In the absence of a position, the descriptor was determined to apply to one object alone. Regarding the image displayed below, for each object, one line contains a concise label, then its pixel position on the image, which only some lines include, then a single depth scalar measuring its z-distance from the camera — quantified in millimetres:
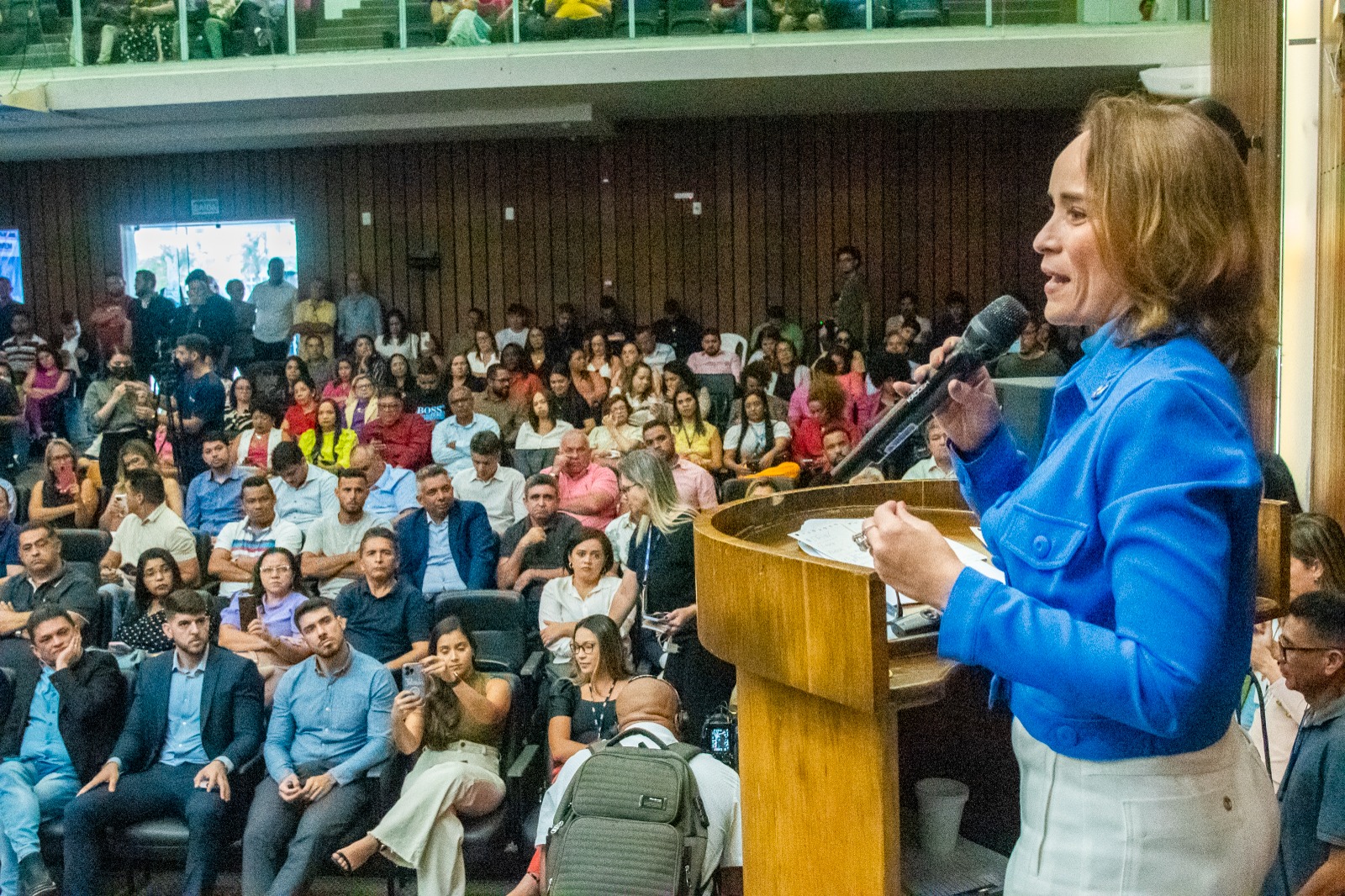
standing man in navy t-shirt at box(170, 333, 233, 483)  7281
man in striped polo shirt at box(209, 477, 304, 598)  5457
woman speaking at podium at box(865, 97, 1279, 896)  859
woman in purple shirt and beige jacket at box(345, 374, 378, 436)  7539
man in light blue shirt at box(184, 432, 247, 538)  6207
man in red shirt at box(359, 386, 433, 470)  6996
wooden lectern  1127
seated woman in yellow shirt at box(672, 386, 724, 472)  6621
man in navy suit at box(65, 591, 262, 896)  3867
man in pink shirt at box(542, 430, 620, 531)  5730
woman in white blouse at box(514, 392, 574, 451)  6871
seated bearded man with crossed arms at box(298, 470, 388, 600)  5320
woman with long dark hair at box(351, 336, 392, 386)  8562
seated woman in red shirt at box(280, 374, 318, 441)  7340
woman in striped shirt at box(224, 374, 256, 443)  7637
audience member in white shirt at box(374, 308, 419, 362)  10242
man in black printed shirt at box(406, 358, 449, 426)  7816
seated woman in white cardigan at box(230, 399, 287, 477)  6887
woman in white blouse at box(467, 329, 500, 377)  9219
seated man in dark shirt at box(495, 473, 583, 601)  5074
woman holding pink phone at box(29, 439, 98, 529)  6473
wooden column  4414
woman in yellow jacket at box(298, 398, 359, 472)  6992
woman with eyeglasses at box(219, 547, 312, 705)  4586
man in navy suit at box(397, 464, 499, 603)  5277
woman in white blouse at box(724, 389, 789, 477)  6688
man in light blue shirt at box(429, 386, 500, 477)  6969
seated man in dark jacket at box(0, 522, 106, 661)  4934
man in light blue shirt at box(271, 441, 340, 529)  5934
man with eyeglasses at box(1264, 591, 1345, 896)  2064
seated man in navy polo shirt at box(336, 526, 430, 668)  4465
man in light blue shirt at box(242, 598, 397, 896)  3730
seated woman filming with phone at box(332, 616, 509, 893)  3666
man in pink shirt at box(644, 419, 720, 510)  5473
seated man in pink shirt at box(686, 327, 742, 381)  8906
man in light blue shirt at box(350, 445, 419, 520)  6023
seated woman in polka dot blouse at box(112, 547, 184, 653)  4656
